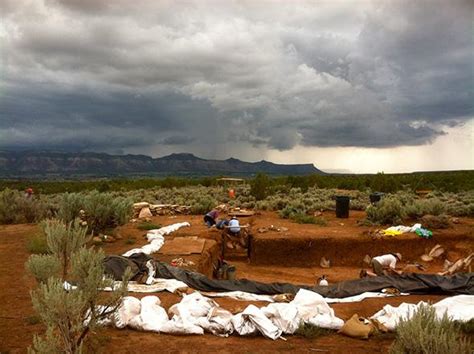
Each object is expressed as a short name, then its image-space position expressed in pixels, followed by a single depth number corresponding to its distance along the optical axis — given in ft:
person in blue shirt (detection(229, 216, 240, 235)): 41.86
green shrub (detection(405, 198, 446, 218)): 46.60
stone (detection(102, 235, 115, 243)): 36.32
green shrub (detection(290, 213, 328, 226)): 48.74
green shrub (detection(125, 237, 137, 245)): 35.73
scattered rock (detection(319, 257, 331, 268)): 41.11
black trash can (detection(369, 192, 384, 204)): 55.99
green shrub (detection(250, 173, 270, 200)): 70.54
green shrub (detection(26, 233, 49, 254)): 30.09
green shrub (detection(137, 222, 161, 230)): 43.01
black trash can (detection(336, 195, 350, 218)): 52.42
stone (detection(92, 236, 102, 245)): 35.40
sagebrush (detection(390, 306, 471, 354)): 11.70
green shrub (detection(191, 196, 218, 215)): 56.95
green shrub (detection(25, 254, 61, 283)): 15.85
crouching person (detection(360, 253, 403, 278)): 29.76
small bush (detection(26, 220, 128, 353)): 12.51
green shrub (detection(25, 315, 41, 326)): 17.93
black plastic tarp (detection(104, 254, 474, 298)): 23.35
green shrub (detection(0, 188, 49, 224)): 45.50
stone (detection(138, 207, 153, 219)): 51.55
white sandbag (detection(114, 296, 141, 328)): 17.85
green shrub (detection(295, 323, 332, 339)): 17.49
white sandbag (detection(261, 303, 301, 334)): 17.89
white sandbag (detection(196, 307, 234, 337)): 17.75
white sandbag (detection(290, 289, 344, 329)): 18.26
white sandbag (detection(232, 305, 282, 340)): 17.43
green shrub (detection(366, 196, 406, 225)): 46.60
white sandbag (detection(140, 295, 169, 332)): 17.79
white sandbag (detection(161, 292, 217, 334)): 17.60
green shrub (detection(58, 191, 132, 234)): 36.50
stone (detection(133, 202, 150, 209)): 54.24
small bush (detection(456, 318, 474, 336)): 17.33
